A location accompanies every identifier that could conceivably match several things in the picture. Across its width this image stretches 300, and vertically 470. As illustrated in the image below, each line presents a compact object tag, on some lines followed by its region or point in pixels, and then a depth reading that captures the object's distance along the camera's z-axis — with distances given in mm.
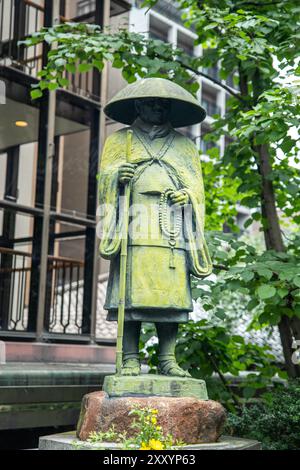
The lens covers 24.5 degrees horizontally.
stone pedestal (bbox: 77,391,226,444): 4691
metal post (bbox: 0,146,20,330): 10031
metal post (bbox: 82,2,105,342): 10695
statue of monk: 5172
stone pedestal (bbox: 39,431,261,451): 4527
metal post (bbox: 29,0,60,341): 9727
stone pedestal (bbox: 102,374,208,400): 4863
